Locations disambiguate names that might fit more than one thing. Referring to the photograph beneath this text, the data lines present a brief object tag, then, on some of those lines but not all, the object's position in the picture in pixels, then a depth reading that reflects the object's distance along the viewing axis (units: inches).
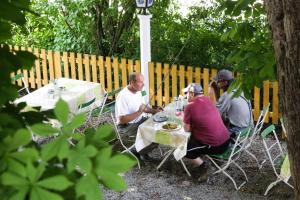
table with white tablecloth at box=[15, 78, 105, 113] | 289.0
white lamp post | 323.6
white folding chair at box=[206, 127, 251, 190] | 236.7
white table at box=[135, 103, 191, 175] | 240.5
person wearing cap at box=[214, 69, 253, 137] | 249.9
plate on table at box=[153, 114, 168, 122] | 257.4
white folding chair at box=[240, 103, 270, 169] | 263.2
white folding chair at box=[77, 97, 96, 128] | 271.7
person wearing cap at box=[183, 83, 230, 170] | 233.3
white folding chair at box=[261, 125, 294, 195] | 215.1
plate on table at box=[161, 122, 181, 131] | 245.8
